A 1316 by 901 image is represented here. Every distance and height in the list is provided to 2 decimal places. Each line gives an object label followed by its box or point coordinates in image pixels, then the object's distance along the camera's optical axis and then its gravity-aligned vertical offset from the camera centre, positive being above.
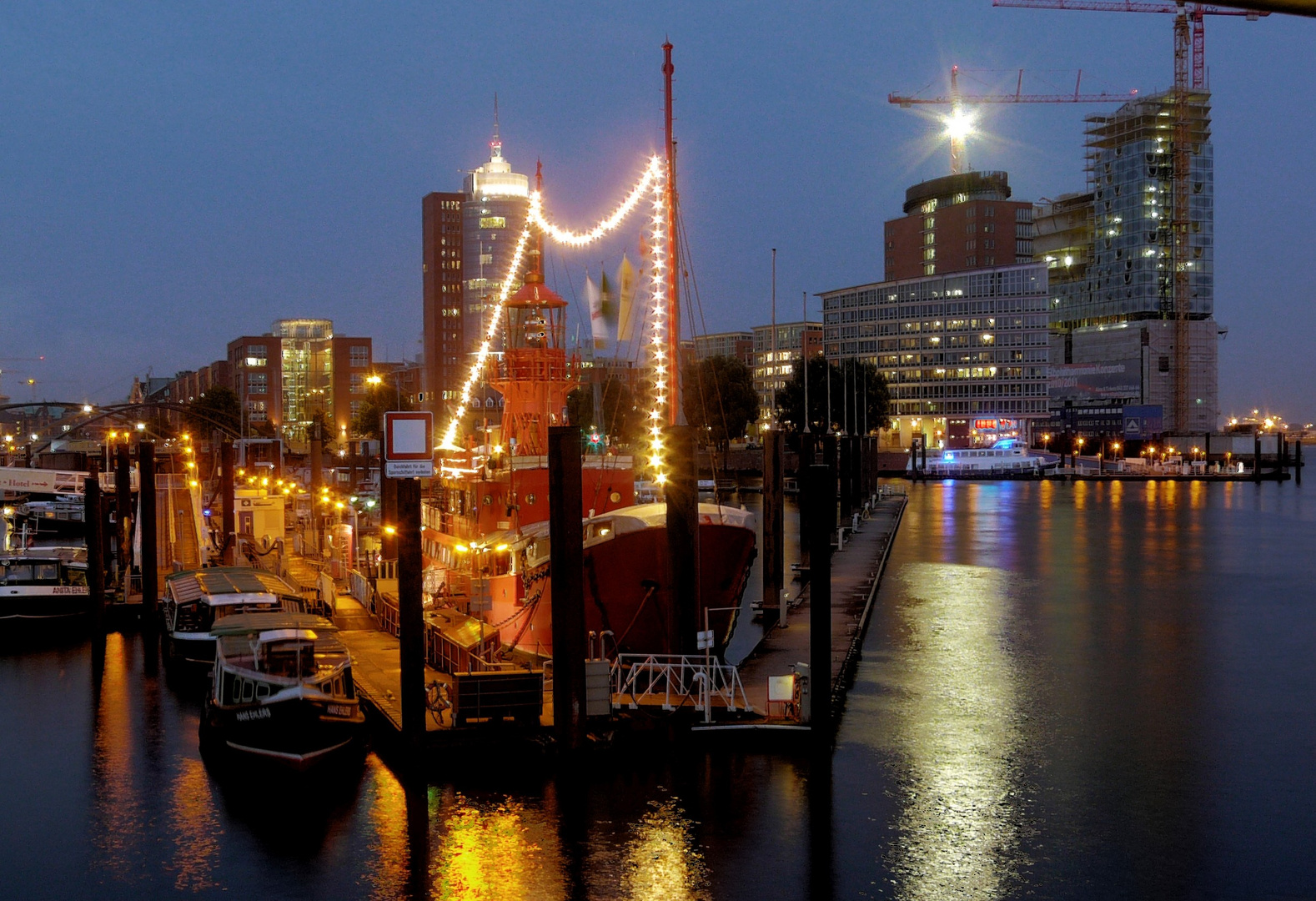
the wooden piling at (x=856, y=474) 72.21 -3.02
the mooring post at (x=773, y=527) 37.59 -3.40
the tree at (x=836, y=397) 135.62 +3.89
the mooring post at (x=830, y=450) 71.53 -1.40
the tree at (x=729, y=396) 126.69 +4.01
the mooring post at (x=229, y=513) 47.03 -3.33
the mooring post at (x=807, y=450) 45.97 -0.87
